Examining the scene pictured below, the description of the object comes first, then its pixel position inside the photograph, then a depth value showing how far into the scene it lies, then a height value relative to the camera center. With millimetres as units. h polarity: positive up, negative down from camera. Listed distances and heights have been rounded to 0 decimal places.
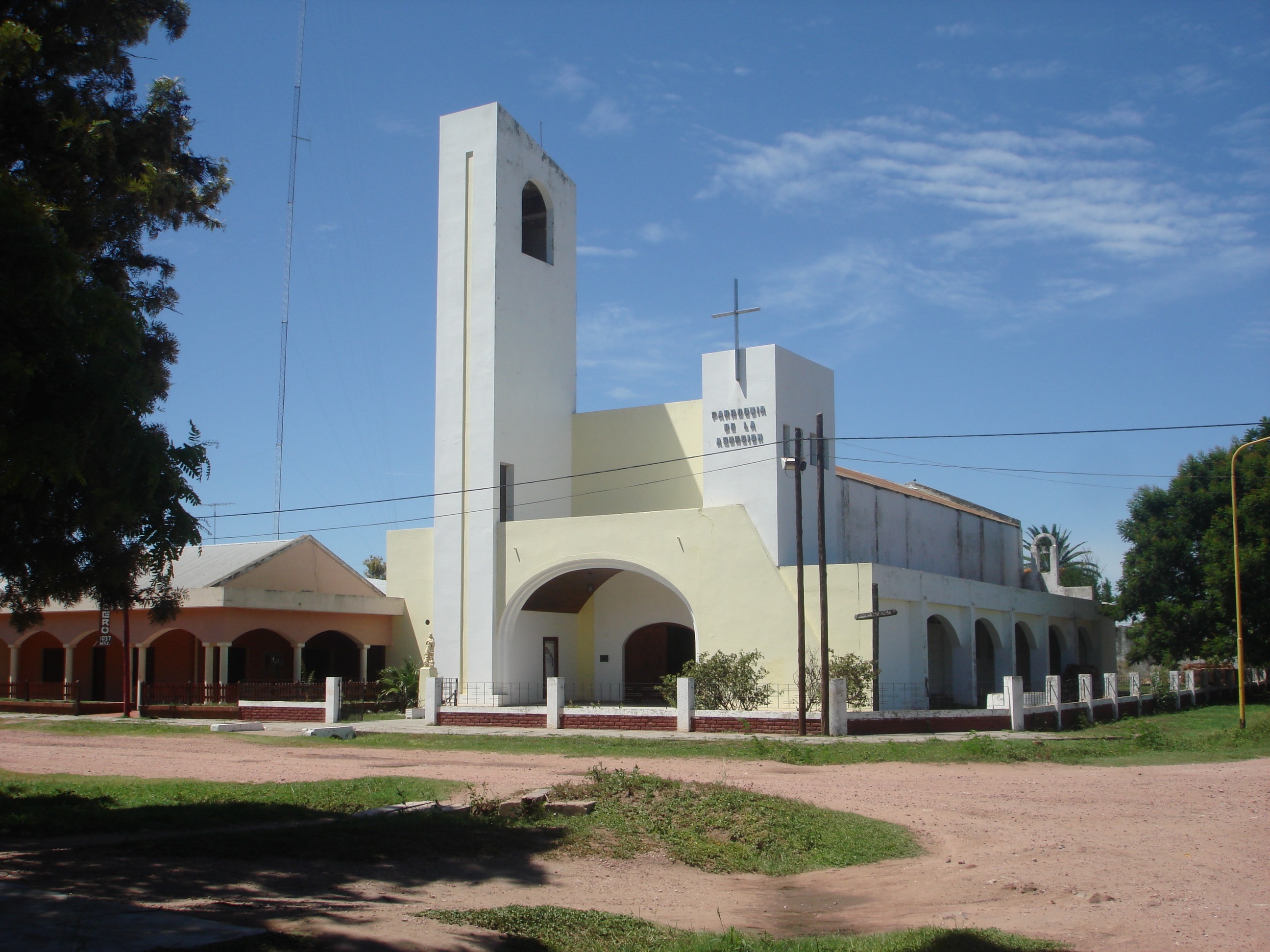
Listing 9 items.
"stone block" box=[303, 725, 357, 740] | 23156 -2540
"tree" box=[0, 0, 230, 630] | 7277 +2160
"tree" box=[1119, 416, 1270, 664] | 33594 +1595
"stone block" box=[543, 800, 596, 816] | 11680 -2078
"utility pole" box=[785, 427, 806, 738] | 21703 +1279
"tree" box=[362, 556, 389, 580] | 62750 +2648
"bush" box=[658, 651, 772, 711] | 25078 -1644
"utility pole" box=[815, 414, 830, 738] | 21781 +994
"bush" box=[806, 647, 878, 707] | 23828 -1419
